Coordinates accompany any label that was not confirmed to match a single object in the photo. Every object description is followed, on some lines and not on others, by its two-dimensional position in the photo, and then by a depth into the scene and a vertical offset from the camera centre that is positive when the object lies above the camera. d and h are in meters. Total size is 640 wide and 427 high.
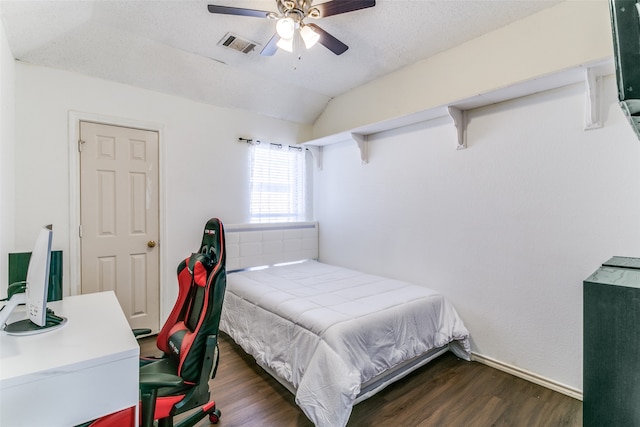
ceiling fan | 1.79 +1.25
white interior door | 2.68 -0.01
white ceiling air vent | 2.51 +1.50
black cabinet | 0.98 -0.48
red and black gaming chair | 1.27 -0.69
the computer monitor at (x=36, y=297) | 1.23 -0.35
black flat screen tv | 0.80 +0.46
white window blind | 3.73 +0.41
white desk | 0.96 -0.55
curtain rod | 3.58 +0.90
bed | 1.77 -0.84
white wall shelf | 1.89 +0.89
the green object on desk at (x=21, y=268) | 1.91 -0.33
